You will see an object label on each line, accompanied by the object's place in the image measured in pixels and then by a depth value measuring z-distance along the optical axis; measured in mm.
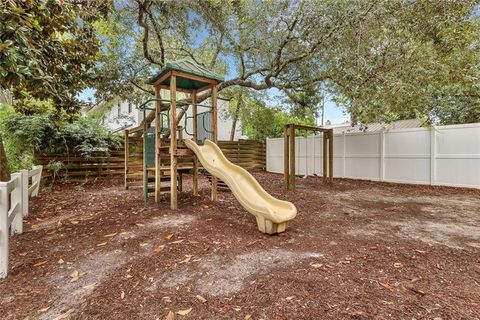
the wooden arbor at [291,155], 6789
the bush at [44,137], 6879
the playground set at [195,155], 3365
